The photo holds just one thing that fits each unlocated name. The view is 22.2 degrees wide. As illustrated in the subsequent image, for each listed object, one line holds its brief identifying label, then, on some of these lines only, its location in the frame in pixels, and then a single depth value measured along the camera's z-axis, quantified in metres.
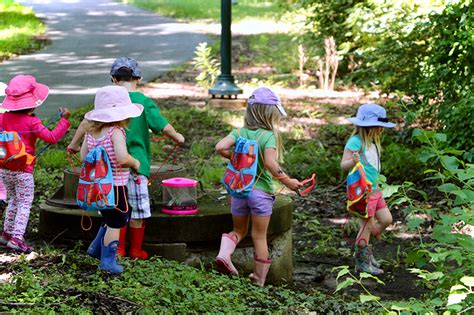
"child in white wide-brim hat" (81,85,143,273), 7.53
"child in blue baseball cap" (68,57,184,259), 8.14
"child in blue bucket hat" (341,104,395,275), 9.35
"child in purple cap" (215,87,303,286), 8.29
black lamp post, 16.03
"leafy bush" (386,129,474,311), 6.21
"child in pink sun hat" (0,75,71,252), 8.19
